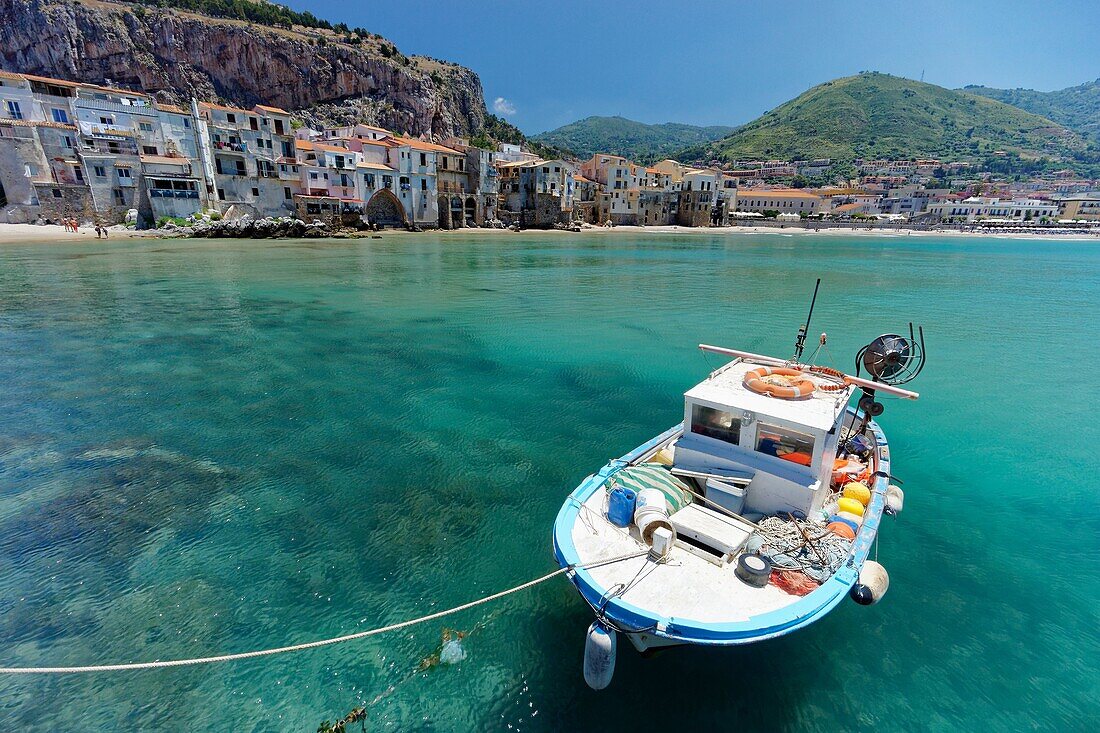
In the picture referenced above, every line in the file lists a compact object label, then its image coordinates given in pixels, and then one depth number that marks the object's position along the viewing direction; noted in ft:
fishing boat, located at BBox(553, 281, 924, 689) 18.89
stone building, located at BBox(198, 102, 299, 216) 200.54
